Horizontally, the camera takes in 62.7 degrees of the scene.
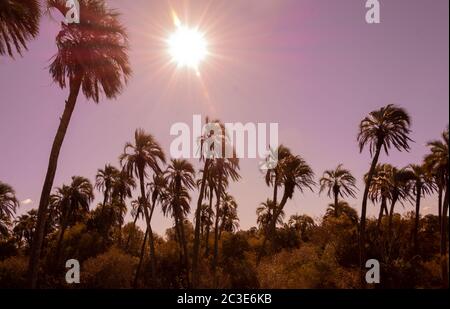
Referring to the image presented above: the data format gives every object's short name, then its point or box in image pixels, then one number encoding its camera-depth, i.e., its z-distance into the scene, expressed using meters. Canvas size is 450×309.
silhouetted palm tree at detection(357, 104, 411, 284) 24.61
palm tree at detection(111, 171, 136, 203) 49.34
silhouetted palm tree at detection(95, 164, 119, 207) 48.75
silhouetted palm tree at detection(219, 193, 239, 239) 54.97
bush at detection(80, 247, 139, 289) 34.84
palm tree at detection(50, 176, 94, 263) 44.97
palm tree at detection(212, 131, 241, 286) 33.50
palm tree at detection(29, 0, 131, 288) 17.36
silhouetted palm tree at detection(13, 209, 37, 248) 62.28
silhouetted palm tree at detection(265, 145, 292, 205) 35.84
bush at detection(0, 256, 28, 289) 35.31
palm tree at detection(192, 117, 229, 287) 32.59
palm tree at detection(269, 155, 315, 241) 33.78
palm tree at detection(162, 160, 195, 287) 37.38
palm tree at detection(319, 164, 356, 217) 42.81
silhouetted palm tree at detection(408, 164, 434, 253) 34.19
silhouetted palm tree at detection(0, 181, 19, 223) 37.56
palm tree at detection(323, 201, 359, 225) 41.97
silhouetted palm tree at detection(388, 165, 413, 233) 36.00
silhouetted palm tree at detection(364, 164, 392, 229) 33.75
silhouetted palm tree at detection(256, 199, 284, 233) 55.24
